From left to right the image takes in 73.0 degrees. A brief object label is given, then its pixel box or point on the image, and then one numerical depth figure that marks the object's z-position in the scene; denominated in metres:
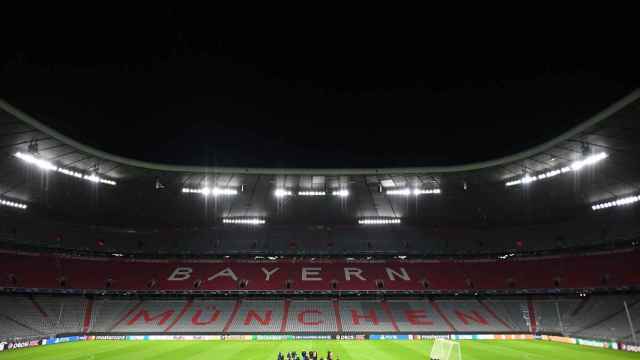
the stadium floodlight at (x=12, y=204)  39.67
